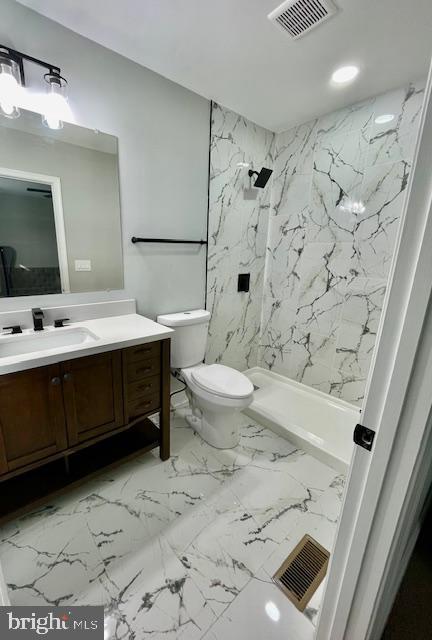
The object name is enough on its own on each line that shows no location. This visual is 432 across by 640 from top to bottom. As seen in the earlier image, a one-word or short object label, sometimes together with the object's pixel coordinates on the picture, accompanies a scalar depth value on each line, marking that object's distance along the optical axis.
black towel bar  1.77
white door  0.49
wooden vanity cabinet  1.12
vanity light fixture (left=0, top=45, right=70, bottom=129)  1.19
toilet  1.71
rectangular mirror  1.35
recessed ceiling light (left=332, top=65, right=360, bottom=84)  1.57
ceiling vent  1.17
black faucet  1.42
